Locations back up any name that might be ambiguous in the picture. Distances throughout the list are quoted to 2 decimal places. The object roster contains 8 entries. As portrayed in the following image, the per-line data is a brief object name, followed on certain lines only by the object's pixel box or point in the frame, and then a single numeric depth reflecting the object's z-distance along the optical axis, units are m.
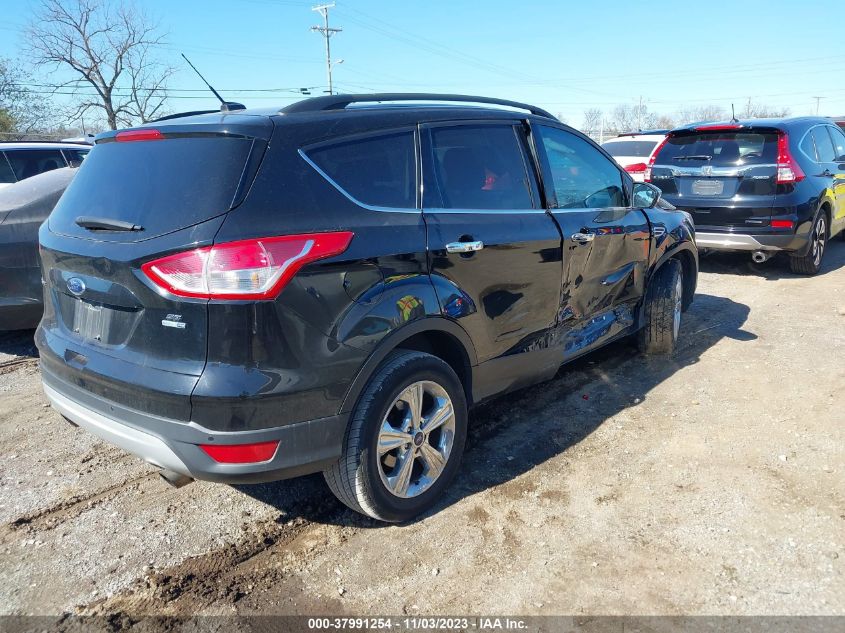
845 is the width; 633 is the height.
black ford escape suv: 2.32
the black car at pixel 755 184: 7.38
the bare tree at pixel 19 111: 32.56
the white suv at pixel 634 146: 12.36
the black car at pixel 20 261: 4.71
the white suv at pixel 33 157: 8.08
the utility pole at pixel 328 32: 46.72
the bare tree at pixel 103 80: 37.28
